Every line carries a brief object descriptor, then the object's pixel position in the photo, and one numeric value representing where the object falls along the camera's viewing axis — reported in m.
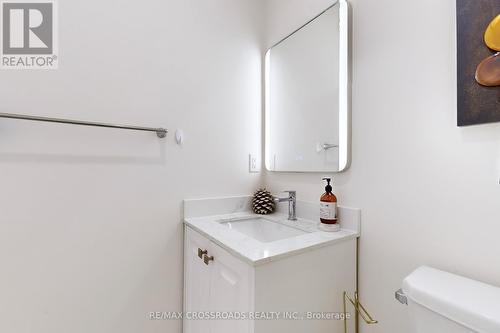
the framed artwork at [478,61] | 0.59
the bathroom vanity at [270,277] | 0.68
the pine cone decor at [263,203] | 1.30
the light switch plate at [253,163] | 1.38
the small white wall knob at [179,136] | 1.16
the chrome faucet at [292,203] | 1.16
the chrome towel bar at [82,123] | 0.81
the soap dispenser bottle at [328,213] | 0.94
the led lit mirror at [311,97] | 0.99
